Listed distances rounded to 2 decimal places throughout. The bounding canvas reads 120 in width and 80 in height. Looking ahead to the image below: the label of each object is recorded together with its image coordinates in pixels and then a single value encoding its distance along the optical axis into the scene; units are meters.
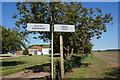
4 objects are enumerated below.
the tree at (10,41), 15.56
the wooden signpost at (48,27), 3.88
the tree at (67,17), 8.95
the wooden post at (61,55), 5.70
